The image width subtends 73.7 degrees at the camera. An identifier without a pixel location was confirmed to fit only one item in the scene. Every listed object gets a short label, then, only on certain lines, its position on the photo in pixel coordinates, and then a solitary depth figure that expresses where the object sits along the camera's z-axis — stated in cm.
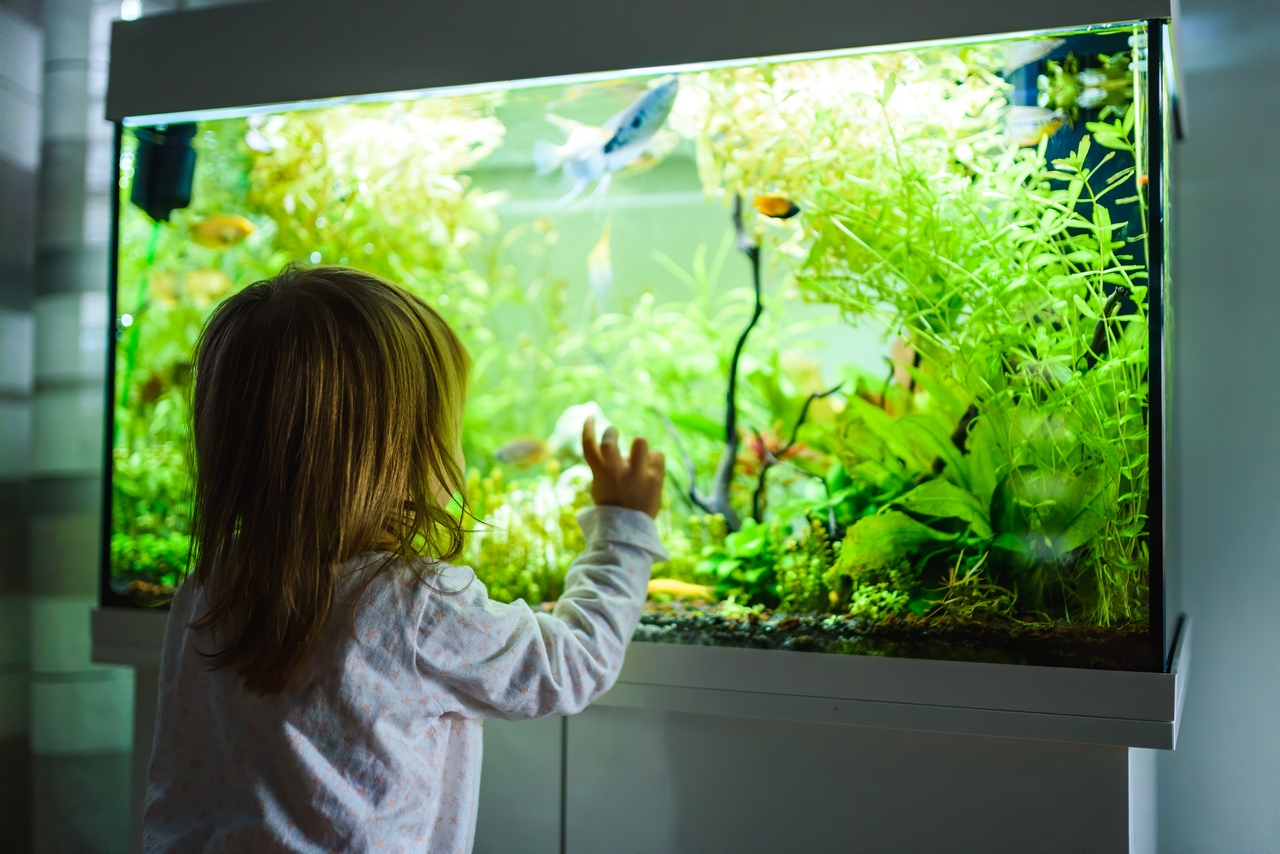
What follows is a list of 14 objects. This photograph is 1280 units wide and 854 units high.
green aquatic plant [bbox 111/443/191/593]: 169
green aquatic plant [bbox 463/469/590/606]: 159
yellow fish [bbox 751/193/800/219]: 149
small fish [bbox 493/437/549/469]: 212
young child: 93
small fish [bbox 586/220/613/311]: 227
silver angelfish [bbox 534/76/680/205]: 155
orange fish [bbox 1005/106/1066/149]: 123
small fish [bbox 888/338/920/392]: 159
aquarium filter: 169
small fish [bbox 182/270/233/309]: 200
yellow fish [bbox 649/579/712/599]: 152
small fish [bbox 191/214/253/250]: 189
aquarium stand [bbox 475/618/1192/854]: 119
